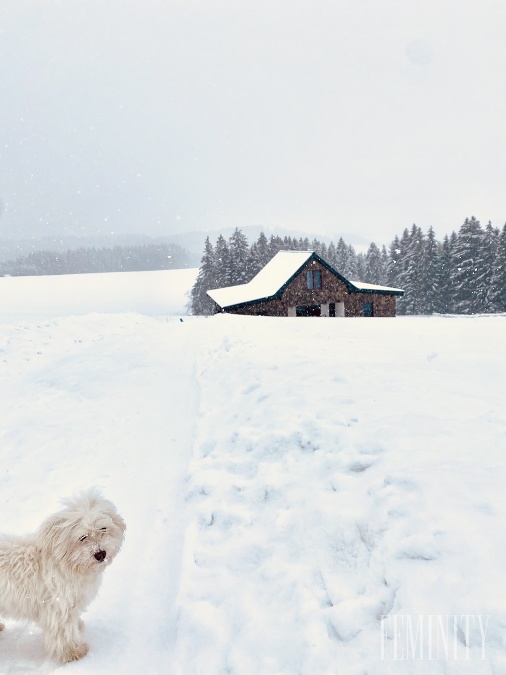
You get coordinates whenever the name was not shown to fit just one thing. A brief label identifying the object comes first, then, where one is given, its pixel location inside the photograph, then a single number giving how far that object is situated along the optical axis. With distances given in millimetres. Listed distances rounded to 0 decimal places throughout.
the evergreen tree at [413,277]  58781
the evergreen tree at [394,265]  64275
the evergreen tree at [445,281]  57375
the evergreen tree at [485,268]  51834
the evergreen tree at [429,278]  58000
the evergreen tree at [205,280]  62875
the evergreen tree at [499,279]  48750
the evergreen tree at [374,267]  76312
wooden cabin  32469
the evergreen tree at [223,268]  61188
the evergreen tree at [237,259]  61375
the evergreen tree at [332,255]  79081
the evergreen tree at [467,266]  53156
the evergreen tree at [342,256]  79175
